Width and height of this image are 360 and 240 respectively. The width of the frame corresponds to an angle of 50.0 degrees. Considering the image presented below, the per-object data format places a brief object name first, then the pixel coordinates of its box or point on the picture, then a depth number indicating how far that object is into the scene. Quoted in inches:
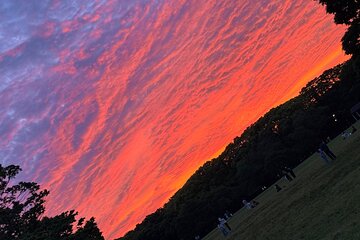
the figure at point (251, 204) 2018.7
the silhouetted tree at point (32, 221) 1249.4
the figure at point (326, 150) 1386.6
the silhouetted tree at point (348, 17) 999.0
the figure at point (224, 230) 1481.3
